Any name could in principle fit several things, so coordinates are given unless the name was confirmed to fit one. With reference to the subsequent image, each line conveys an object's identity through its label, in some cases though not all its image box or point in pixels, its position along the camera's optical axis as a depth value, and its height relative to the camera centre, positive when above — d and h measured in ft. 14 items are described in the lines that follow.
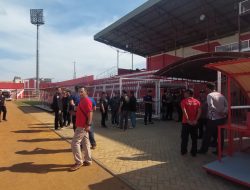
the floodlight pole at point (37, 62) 96.96 +18.24
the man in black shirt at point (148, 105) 27.32 -1.52
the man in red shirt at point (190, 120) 14.83 -2.07
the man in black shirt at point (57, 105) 24.24 -1.37
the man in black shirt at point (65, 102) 24.83 -1.05
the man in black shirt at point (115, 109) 27.62 -2.17
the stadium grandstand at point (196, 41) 12.58 +19.05
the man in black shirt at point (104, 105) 25.90 -1.47
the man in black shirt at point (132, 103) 24.57 -1.09
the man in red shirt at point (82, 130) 13.07 -2.61
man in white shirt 14.44 -1.36
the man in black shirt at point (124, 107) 24.25 -1.63
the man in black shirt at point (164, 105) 31.49 -1.75
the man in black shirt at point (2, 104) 31.57 -1.61
